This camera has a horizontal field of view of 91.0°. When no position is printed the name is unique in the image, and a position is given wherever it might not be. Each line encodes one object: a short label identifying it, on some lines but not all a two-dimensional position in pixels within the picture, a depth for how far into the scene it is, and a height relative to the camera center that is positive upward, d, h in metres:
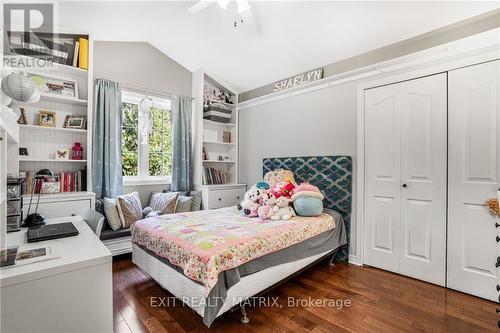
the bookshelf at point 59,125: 2.70 +0.45
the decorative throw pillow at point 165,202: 3.25 -0.51
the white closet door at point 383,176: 2.62 -0.12
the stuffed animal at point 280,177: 3.17 -0.16
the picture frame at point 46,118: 2.74 +0.52
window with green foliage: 3.54 +0.37
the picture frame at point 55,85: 2.71 +0.91
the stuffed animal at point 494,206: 2.00 -0.33
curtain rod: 3.39 +1.08
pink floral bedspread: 1.59 -0.57
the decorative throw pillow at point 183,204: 3.42 -0.55
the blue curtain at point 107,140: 3.05 +0.30
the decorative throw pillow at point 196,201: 3.64 -0.54
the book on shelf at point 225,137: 4.39 +0.50
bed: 1.59 -0.66
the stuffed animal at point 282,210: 2.52 -0.47
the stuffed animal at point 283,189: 2.78 -0.27
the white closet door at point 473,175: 2.08 -0.08
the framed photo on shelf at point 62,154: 2.86 +0.12
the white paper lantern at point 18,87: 1.66 +0.53
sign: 3.19 +1.18
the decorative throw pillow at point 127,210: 2.92 -0.55
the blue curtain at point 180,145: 3.73 +0.30
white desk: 0.88 -0.51
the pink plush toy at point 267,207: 2.54 -0.44
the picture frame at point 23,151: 2.64 +0.14
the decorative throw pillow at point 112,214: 2.85 -0.58
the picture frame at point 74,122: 2.90 +0.50
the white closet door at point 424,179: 2.33 -0.13
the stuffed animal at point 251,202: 2.71 -0.42
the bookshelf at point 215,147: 3.90 +0.32
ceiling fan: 2.22 +1.48
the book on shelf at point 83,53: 2.88 +1.30
